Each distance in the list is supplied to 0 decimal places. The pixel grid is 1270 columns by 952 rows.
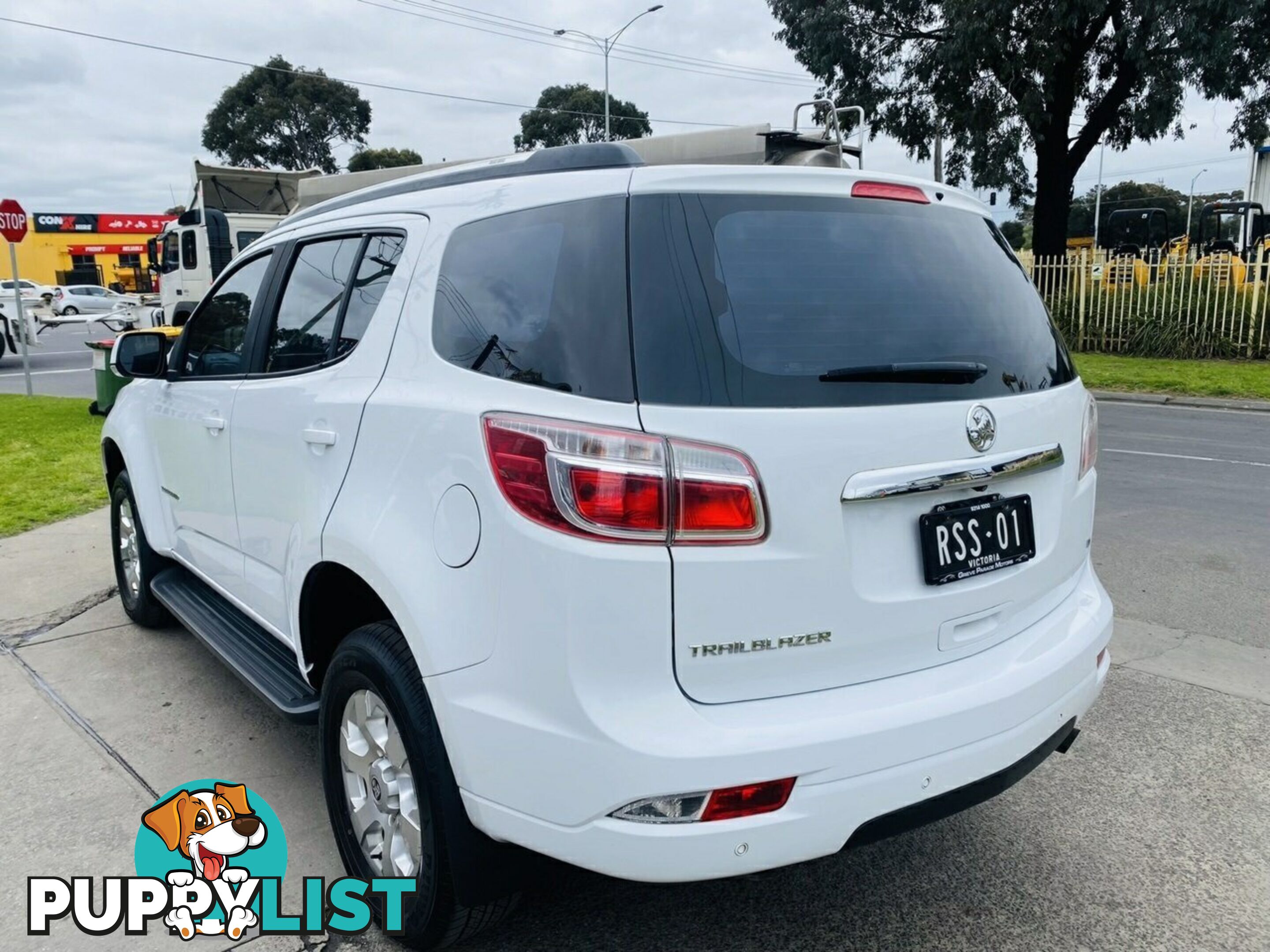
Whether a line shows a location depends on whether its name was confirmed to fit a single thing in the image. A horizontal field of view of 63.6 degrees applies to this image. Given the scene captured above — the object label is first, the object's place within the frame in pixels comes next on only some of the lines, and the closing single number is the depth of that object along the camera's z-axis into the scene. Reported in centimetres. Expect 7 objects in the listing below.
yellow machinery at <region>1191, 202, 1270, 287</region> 1697
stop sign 1391
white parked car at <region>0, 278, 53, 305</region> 3206
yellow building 6350
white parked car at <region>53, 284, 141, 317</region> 4038
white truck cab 1748
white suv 198
